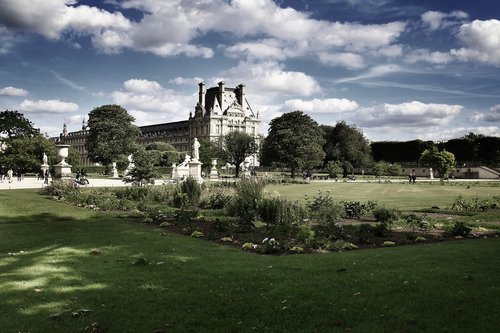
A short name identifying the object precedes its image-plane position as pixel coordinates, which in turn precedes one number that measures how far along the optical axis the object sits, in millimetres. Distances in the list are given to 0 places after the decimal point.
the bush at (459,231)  11211
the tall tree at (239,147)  66812
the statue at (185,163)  53331
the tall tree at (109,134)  65694
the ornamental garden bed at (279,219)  10547
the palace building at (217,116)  133875
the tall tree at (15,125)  70000
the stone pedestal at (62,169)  28156
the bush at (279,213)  13625
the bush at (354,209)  15852
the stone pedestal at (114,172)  58125
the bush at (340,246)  9758
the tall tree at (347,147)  69125
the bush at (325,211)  13486
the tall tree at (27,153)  55919
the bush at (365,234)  10492
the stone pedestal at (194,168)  38219
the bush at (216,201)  19188
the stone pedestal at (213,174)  53556
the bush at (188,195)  18984
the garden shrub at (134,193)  21984
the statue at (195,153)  39344
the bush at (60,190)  21394
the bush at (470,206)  18250
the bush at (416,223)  12488
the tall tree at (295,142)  57156
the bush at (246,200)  14500
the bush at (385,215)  13956
